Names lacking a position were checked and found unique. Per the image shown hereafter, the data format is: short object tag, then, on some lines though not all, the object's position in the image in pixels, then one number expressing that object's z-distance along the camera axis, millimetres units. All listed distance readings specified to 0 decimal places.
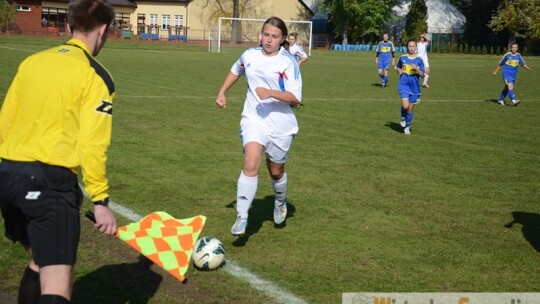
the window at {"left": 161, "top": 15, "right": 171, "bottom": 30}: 83812
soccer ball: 5711
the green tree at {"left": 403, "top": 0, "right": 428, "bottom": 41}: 78500
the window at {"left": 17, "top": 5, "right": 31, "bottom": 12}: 76038
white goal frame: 56094
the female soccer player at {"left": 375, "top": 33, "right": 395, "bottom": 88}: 28781
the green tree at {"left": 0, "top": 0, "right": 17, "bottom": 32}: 66875
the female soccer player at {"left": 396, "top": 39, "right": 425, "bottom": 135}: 15807
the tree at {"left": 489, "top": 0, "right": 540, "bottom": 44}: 68438
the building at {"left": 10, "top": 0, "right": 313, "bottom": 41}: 76750
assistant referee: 3492
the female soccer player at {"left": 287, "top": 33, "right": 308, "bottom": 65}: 22094
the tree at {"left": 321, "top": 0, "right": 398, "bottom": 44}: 79750
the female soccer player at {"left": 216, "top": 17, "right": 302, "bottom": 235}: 6672
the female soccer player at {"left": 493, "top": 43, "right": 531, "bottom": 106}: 22141
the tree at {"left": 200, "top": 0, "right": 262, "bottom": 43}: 80062
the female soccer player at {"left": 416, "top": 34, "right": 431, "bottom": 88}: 29659
